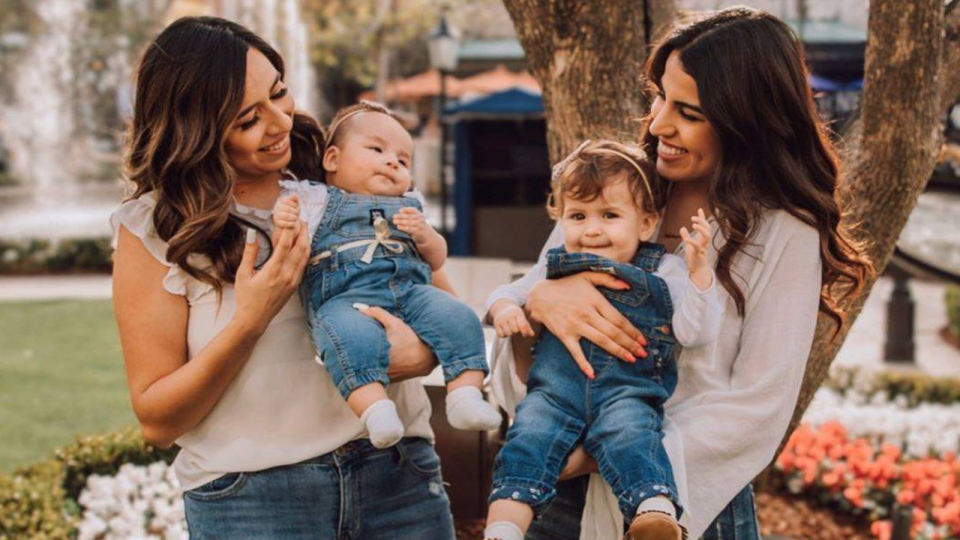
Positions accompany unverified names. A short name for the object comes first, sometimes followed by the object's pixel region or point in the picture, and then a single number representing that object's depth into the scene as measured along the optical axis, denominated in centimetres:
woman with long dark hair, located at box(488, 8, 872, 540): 208
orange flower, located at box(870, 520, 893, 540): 445
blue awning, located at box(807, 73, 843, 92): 1321
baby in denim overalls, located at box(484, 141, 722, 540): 203
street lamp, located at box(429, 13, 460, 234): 1349
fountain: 2028
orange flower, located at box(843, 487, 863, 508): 486
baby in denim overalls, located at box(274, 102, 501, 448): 217
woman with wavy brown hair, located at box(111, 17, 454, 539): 214
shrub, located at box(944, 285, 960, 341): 1095
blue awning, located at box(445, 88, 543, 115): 1266
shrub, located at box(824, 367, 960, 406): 678
